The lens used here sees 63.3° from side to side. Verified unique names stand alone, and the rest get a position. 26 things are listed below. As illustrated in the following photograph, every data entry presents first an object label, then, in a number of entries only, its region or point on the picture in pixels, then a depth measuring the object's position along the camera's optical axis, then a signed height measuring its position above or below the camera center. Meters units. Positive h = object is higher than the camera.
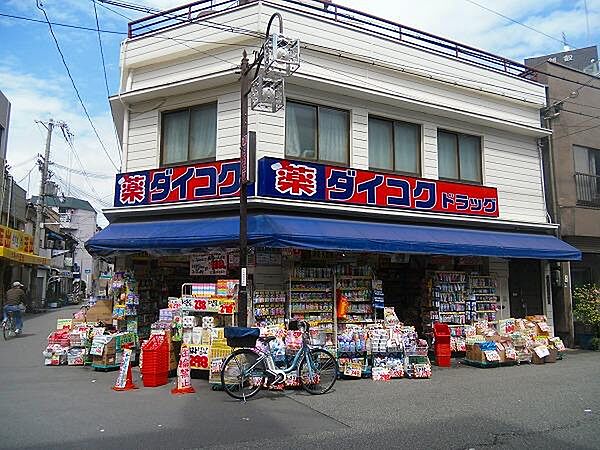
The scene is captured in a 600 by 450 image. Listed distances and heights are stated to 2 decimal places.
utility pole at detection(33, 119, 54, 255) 29.31 +5.81
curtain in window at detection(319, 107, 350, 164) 12.27 +4.01
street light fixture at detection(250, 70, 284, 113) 9.35 +3.95
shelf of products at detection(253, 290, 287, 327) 10.76 -0.30
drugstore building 10.99 +2.89
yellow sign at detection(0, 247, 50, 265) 21.37 +1.69
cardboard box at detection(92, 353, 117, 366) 10.91 -1.51
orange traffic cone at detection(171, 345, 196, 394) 8.96 -1.57
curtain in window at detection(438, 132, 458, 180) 14.07 +4.01
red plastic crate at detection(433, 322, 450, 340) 11.98 -0.89
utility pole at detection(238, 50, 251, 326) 9.29 +1.98
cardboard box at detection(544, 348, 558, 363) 12.54 -1.57
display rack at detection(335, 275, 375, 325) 11.70 -0.06
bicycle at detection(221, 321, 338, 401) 8.68 -1.37
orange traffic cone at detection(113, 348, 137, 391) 9.11 -1.59
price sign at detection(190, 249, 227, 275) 11.12 +0.68
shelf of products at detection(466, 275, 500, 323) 13.64 -0.10
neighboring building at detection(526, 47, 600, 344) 15.33 +4.30
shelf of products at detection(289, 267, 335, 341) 11.23 -0.07
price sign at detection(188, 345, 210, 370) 9.78 -1.27
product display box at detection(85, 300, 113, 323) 12.44 -0.53
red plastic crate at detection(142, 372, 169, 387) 9.45 -1.68
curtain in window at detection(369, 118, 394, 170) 13.01 +4.00
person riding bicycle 16.41 -0.28
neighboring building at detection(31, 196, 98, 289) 57.62 +7.88
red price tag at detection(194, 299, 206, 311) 10.21 -0.24
